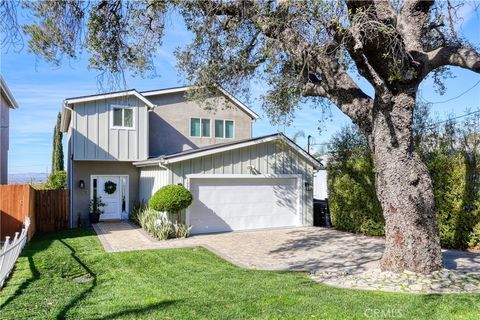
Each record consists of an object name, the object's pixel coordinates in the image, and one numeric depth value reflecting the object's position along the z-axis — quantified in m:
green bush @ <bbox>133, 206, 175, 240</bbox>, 12.20
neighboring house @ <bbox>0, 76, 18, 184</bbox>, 17.25
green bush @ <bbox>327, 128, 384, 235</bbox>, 12.72
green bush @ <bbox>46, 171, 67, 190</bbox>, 21.48
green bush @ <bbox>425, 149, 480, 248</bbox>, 10.23
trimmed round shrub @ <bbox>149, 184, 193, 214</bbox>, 11.99
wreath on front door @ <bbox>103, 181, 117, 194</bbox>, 16.74
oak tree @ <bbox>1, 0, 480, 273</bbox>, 6.48
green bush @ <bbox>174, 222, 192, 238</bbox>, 12.58
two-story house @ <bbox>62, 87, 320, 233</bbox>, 13.66
